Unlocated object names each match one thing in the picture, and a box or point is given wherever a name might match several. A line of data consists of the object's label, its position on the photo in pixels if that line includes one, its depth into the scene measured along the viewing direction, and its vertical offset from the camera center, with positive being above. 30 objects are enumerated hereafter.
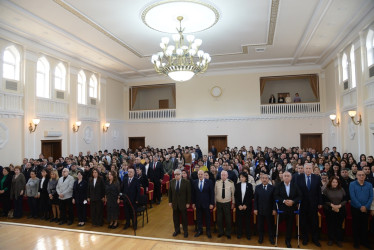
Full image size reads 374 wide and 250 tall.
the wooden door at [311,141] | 16.09 -0.41
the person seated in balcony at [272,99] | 17.20 +2.50
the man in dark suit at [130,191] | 6.63 -1.43
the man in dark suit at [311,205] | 5.52 -1.57
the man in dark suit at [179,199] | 6.06 -1.51
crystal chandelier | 8.05 +2.49
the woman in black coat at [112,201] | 6.79 -1.70
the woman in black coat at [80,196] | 7.08 -1.63
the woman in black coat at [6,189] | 7.81 -1.53
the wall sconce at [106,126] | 16.52 +0.81
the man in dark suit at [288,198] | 5.40 -1.37
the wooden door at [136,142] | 19.27 -0.34
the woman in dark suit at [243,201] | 5.80 -1.52
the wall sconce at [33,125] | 11.14 +0.66
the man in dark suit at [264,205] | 5.53 -1.56
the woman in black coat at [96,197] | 6.89 -1.61
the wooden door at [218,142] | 17.44 -0.40
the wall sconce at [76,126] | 13.81 +0.71
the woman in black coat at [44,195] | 7.63 -1.70
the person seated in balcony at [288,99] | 16.91 +2.43
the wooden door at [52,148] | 12.19 -0.46
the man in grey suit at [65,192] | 7.12 -1.50
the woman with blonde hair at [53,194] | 7.33 -1.61
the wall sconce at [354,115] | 10.39 +0.77
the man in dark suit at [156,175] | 9.13 -1.41
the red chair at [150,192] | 8.32 -1.82
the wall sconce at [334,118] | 13.14 +0.85
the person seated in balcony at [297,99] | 16.98 +2.44
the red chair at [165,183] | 10.10 -1.84
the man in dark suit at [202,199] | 6.00 -1.50
